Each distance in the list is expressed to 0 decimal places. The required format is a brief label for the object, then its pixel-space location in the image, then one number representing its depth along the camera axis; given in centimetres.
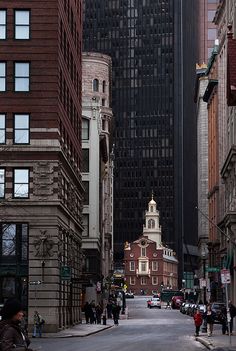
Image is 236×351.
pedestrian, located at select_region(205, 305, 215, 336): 4725
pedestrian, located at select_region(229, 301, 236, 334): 4831
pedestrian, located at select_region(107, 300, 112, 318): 8618
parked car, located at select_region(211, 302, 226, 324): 6169
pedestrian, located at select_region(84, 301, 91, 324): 7225
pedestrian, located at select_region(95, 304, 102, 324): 7246
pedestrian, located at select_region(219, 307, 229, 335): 4988
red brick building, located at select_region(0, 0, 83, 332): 5259
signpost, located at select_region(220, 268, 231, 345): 3756
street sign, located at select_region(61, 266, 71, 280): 5297
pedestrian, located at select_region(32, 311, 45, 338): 4853
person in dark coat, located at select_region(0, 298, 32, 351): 1180
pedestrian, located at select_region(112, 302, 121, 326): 7062
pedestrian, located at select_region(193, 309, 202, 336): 4894
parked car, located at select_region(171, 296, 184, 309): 13800
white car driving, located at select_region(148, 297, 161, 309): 14435
